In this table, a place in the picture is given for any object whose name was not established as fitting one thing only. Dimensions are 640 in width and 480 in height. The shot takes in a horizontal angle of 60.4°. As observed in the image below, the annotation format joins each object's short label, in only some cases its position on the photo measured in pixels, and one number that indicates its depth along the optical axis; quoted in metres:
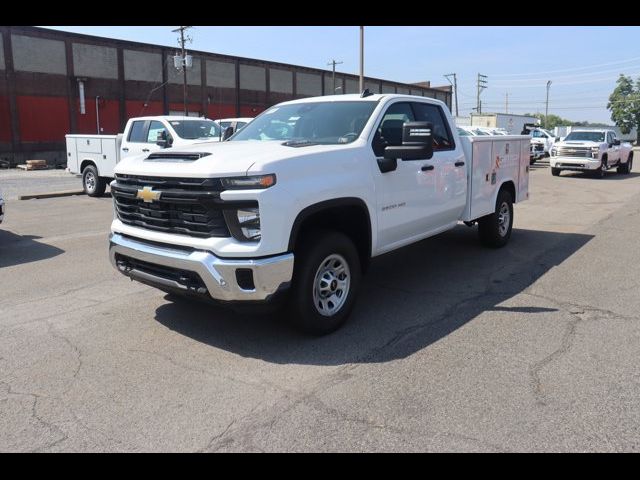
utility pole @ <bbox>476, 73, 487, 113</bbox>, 86.38
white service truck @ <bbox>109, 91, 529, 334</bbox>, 3.98
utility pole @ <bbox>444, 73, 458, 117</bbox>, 78.41
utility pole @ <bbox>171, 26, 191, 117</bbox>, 39.74
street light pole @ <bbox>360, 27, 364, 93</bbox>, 31.10
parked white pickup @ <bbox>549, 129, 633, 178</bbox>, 20.32
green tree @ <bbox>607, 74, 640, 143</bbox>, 81.75
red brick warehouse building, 35.03
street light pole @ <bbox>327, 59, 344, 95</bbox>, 56.66
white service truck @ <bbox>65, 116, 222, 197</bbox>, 13.30
